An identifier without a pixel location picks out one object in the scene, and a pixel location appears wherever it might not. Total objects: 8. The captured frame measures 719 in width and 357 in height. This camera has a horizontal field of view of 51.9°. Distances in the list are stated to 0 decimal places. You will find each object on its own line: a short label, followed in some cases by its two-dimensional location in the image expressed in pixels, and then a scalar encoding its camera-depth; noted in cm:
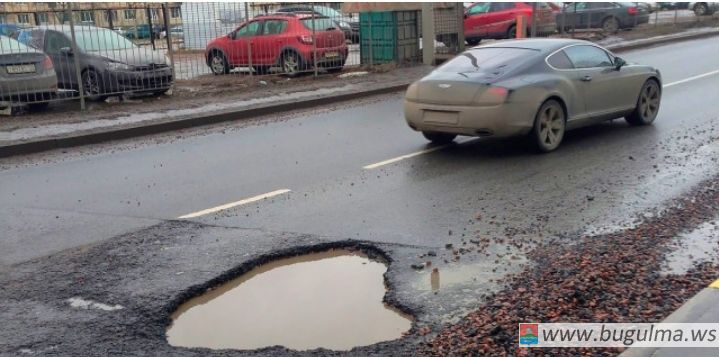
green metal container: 2080
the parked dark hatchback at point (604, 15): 2769
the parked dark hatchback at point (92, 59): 1506
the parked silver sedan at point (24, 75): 1359
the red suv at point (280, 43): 1908
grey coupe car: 909
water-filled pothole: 455
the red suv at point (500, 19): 2536
